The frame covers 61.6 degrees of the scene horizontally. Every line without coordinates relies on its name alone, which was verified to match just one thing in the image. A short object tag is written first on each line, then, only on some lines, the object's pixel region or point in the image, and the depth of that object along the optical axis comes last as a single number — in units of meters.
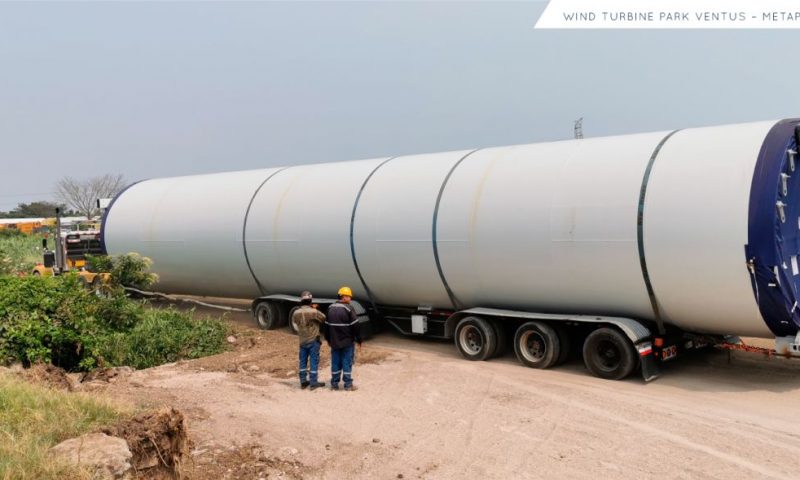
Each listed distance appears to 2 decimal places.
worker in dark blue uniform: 10.62
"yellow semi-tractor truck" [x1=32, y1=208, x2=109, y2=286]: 21.53
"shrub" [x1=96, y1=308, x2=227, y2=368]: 13.41
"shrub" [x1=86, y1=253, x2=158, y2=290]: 16.88
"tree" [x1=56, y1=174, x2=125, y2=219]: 77.94
